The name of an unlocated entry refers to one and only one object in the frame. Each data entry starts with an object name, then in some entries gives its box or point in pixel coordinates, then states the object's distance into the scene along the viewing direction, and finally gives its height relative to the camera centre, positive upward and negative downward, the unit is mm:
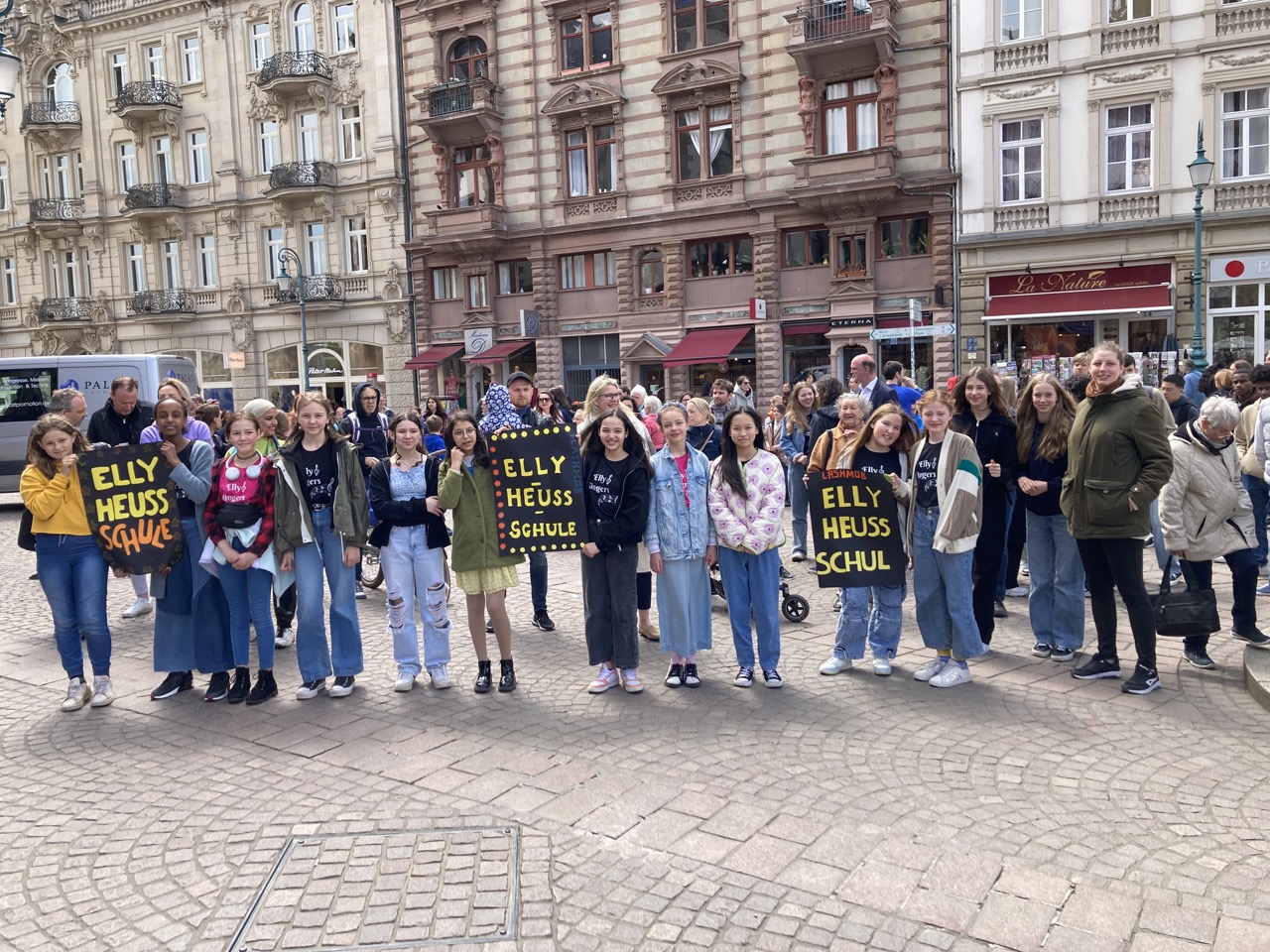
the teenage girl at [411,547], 6441 -974
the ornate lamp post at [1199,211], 17889 +3007
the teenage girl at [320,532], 6324 -828
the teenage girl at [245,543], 6328 -877
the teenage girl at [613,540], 6254 -948
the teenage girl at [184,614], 6605 -1388
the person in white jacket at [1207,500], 6301 -853
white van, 18172 +533
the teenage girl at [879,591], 6582 -1416
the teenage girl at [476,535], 6371 -899
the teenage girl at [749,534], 6309 -943
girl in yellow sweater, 6379 -936
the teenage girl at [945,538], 6191 -1022
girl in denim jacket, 6344 -982
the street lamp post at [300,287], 31453 +3869
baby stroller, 8109 -1839
